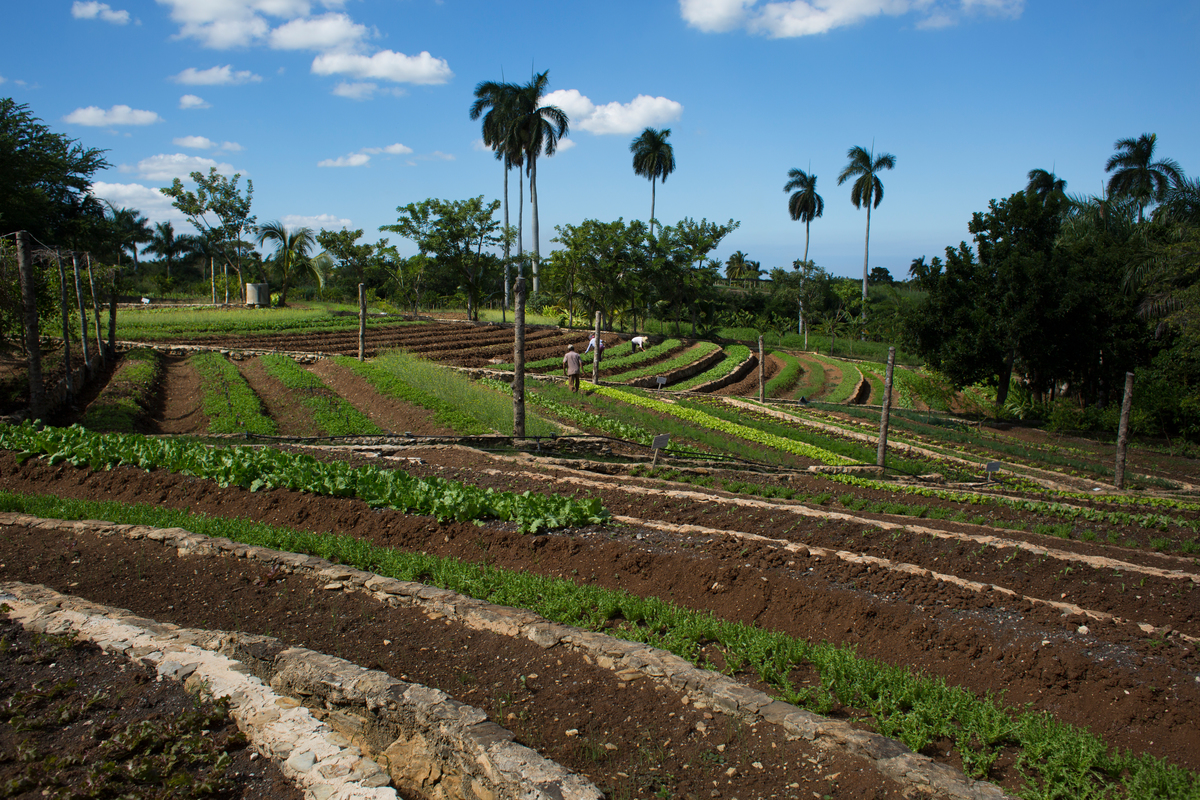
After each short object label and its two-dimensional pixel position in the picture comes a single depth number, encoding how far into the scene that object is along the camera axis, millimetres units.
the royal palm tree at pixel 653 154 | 63906
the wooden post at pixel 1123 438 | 16844
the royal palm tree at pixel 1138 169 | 42875
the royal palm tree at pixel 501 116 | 54812
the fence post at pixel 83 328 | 18895
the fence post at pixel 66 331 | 16938
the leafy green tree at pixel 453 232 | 42531
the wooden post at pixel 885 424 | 16398
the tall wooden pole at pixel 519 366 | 13602
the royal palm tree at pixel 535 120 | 54688
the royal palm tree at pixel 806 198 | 68062
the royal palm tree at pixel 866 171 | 61656
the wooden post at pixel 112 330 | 24094
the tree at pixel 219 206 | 43344
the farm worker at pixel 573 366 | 21672
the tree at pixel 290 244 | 48344
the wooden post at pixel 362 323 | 24792
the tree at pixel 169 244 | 83312
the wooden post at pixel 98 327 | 22116
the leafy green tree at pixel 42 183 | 29750
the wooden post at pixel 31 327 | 13750
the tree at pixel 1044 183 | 57406
